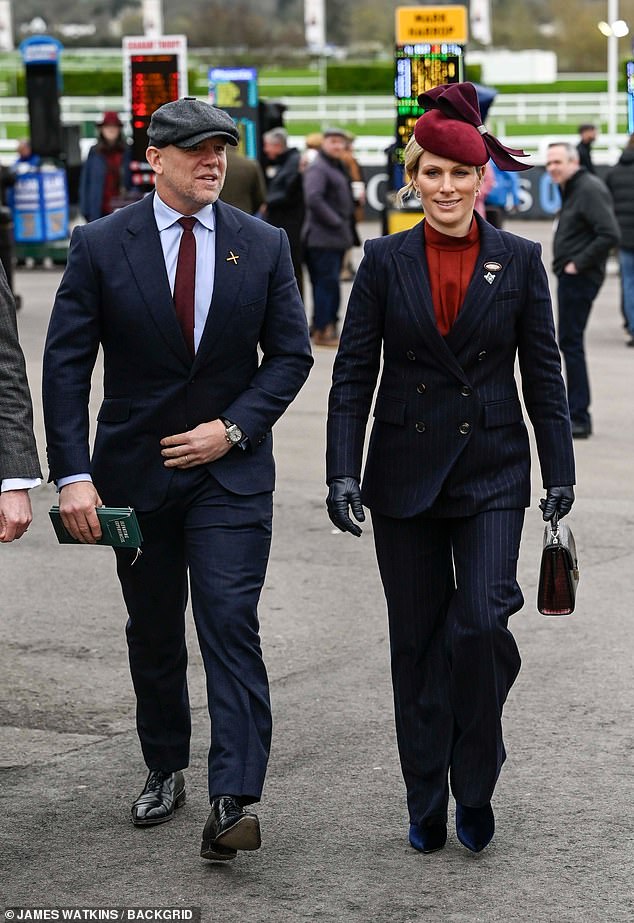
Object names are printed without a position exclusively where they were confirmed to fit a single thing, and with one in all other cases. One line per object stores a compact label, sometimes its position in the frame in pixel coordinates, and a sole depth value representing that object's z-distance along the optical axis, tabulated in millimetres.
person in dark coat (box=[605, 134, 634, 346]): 16188
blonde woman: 4664
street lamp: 34969
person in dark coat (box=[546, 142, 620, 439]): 11773
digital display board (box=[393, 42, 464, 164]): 15328
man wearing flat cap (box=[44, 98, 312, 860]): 4688
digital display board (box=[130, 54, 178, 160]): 19781
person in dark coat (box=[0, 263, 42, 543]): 4551
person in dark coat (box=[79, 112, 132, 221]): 22641
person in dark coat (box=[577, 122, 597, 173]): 26094
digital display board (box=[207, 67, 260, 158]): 23281
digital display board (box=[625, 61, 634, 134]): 20256
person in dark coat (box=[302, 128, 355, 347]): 16141
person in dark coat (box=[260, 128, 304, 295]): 16672
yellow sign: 15914
